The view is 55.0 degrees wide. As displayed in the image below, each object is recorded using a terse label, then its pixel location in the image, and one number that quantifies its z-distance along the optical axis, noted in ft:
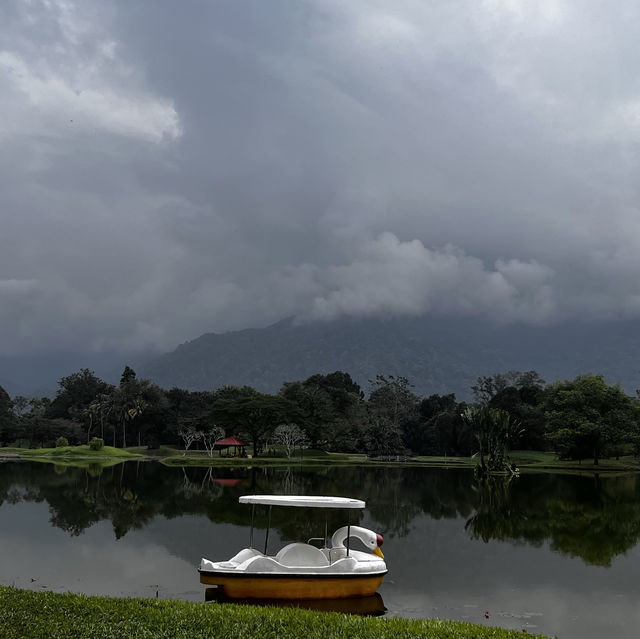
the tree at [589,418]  257.34
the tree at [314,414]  321.52
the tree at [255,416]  306.35
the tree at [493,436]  232.73
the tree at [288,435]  292.22
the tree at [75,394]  474.49
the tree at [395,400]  441.27
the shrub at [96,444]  299.17
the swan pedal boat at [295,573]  55.31
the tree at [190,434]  321.73
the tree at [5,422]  374.84
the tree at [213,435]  313.32
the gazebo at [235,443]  315.37
